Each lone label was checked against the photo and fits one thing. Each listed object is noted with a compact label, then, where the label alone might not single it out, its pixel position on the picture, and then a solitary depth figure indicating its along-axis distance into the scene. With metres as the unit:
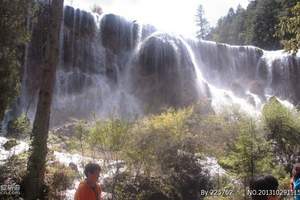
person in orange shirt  3.90
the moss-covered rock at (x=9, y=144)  8.15
